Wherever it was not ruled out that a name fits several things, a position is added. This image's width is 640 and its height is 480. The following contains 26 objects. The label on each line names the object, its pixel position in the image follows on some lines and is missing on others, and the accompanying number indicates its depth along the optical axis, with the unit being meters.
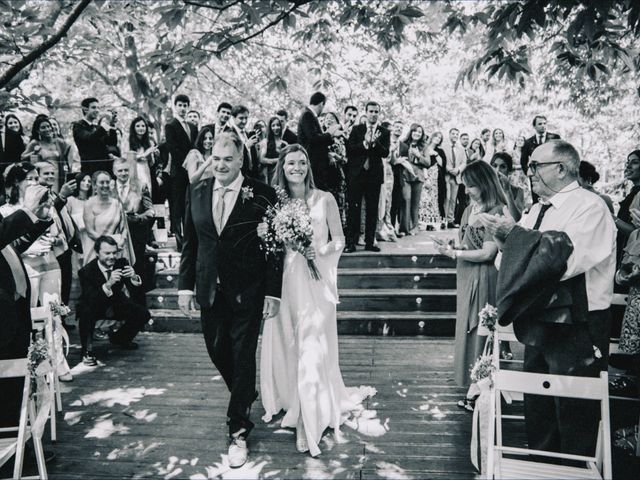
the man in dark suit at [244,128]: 8.63
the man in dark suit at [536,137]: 9.76
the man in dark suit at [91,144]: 8.62
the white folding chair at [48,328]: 4.72
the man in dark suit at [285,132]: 9.39
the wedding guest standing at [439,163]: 12.63
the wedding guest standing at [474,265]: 4.71
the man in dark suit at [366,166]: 8.84
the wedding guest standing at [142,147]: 9.59
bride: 4.38
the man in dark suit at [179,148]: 9.04
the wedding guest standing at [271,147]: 9.27
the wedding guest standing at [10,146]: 7.97
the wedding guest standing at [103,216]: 7.25
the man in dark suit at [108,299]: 6.53
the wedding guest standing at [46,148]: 8.02
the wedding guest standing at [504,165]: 7.15
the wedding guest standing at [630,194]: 6.33
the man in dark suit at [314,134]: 8.30
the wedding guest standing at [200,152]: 8.62
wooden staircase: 7.61
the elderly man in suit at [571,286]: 3.22
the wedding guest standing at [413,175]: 11.41
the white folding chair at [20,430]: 3.09
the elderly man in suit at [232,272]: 4.09
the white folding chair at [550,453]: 2.85
